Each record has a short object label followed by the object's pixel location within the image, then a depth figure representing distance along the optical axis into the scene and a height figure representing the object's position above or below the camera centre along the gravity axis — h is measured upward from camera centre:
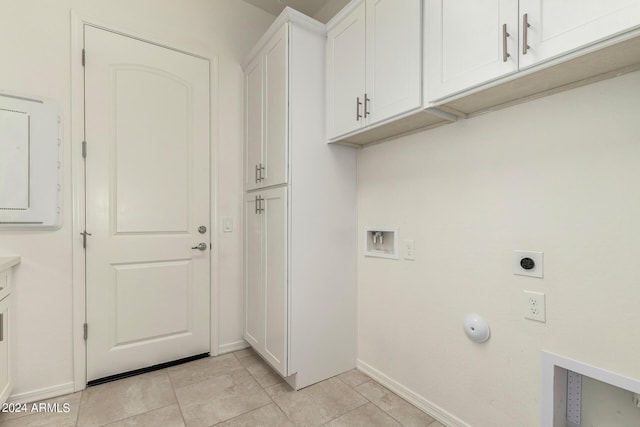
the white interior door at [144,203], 2.01 +0.06
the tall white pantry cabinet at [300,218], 1.89 -0.04
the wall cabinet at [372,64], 1.45 +0.83
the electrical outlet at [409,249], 1.79 -0.23
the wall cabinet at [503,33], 0.90 +0.64
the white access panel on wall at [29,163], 1.73 +0.29
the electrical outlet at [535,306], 1.26 -0.41
